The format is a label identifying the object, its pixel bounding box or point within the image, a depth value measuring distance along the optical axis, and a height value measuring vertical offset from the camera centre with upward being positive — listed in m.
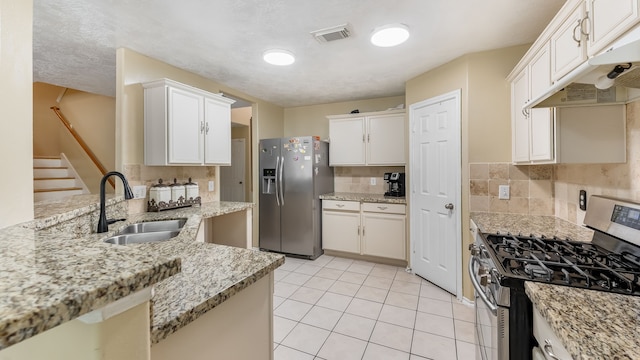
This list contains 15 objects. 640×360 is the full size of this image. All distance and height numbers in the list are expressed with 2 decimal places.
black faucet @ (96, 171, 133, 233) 1.79 -0.19
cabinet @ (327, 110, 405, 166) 3.65 +0.60
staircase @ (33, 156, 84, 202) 3.92 +0.03
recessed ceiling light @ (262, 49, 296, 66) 2.44 +1.18
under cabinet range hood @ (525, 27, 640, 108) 0.86 +0.41
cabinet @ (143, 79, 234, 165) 2.42 +0.56
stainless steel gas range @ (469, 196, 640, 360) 1.01 -0.37
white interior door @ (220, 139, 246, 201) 5.45 +0.10
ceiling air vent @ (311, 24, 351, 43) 2.05 +1.18
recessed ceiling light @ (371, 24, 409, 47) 2.03 +1.16
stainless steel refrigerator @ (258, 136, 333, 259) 3.75 -0.18
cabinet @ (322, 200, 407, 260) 3.42 -0.66
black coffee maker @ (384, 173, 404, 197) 3.65 -0.03
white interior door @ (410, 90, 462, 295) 2.59 -0.11
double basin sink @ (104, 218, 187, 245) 1.94 -0.40
